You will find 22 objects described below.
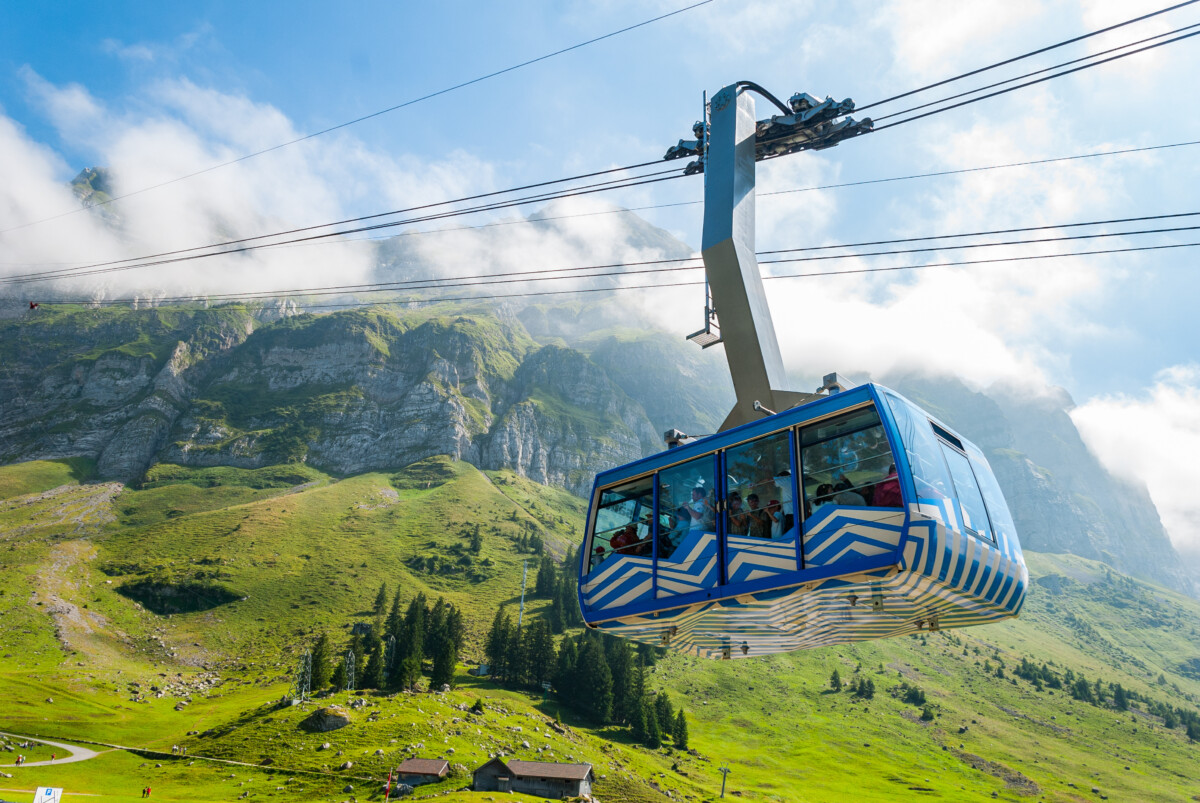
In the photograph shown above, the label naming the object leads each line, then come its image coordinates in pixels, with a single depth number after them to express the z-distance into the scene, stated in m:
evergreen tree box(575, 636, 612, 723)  121.69
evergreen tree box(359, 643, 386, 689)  107.94
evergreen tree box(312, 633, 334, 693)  106.12
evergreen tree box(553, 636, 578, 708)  127.12
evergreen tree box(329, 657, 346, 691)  108.26
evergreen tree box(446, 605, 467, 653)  127.83
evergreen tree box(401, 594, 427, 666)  114.81
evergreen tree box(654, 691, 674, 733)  121.50
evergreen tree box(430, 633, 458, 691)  112.32
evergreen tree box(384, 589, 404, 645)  120.52
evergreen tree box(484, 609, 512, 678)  132.62
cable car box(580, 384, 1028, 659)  11.50
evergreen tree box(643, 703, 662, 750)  115.88
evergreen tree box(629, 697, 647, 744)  116.62
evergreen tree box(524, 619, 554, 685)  132.75
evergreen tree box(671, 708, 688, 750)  118.44
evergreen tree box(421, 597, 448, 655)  124.40
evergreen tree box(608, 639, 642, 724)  122.50
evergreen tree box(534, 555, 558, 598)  196.75
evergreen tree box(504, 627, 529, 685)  131.50
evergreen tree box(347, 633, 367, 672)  120.70
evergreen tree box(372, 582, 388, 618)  173.12
